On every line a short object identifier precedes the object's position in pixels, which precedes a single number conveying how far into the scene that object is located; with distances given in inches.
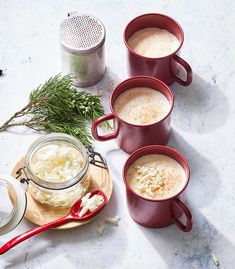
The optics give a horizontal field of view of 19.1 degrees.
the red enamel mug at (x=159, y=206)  52.1
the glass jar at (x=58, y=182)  53.6
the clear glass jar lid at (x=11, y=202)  53.4
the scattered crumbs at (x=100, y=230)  55.3
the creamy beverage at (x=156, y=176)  53.1
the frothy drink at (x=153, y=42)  62.4
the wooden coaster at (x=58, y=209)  55.0
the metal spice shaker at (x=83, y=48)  60.7
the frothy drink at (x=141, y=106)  57.8
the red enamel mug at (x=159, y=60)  60.7
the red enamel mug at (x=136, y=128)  56.9
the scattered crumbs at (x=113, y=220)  55.7
